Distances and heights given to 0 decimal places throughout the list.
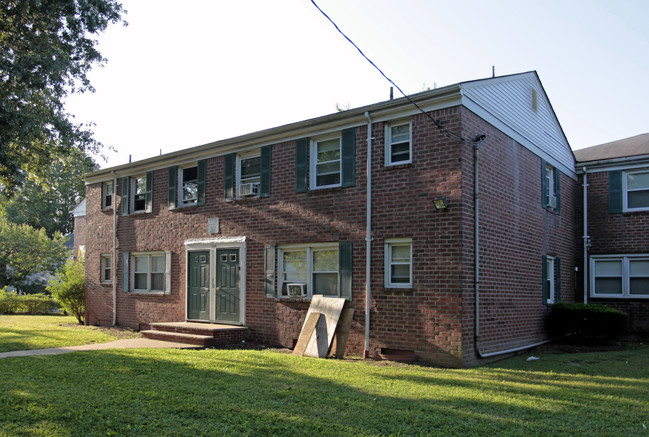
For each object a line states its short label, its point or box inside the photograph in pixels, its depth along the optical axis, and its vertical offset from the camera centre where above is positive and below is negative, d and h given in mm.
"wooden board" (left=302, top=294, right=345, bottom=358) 11008 -1544
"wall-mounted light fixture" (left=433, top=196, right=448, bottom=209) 10250 +982
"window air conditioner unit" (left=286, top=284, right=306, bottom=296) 12406 -837
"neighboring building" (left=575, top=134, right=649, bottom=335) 14984 +719
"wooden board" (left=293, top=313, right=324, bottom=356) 11352 -1673
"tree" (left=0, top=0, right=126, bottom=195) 11492 +4235
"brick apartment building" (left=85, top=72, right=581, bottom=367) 10461 +633
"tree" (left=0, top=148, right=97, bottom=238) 44875 +3978
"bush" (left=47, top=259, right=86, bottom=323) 18828 -1335
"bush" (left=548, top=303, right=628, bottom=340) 13203 -1617
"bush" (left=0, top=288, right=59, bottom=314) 23859 -2362
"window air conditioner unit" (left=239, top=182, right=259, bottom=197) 13677 +1608
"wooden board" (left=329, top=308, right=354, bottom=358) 11031 -1670
